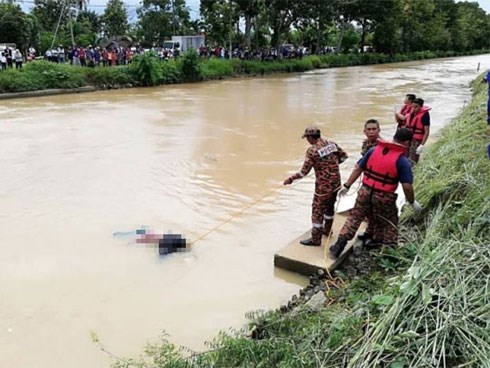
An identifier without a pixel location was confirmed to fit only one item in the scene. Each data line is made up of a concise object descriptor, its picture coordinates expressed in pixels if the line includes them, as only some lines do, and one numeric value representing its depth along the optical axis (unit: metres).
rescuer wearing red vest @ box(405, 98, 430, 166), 7.22
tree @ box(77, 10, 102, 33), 47.81
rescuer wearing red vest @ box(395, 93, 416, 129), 7.36
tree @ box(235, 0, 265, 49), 32.53
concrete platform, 4.85
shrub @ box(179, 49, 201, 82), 26.78
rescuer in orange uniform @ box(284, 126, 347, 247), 4.91
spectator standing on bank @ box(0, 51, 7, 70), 20.85
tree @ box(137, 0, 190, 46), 46.03
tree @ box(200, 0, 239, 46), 34.44
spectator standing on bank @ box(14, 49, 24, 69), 21.67
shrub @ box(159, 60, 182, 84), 25.89
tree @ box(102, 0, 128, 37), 48.66
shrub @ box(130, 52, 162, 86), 24.36
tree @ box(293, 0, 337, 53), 36.94
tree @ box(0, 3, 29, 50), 30.67
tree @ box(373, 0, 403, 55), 49.83
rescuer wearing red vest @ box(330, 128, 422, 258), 4.32
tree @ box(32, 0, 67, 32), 42.38
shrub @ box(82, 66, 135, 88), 23.34
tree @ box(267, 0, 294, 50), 35.53
